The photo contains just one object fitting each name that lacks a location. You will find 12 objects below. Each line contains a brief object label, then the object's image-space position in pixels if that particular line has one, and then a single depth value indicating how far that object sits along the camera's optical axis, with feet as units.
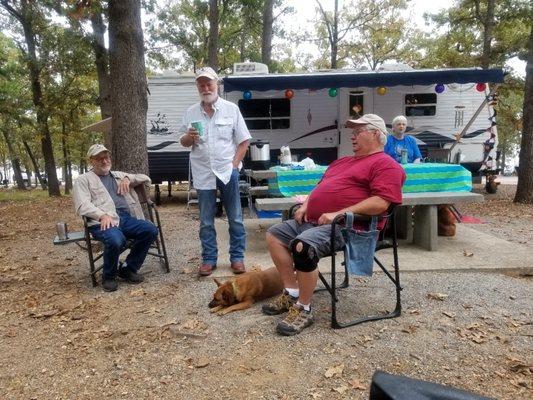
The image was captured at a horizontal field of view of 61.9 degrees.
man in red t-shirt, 9.07
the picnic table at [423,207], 14.61
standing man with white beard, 12.67
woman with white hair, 18.74
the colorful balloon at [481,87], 28.12
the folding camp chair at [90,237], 12.55
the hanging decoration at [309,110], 33.09
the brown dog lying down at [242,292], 10.75
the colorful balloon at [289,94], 28.87
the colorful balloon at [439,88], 29.55
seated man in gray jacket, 12.29
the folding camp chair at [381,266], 8.85
